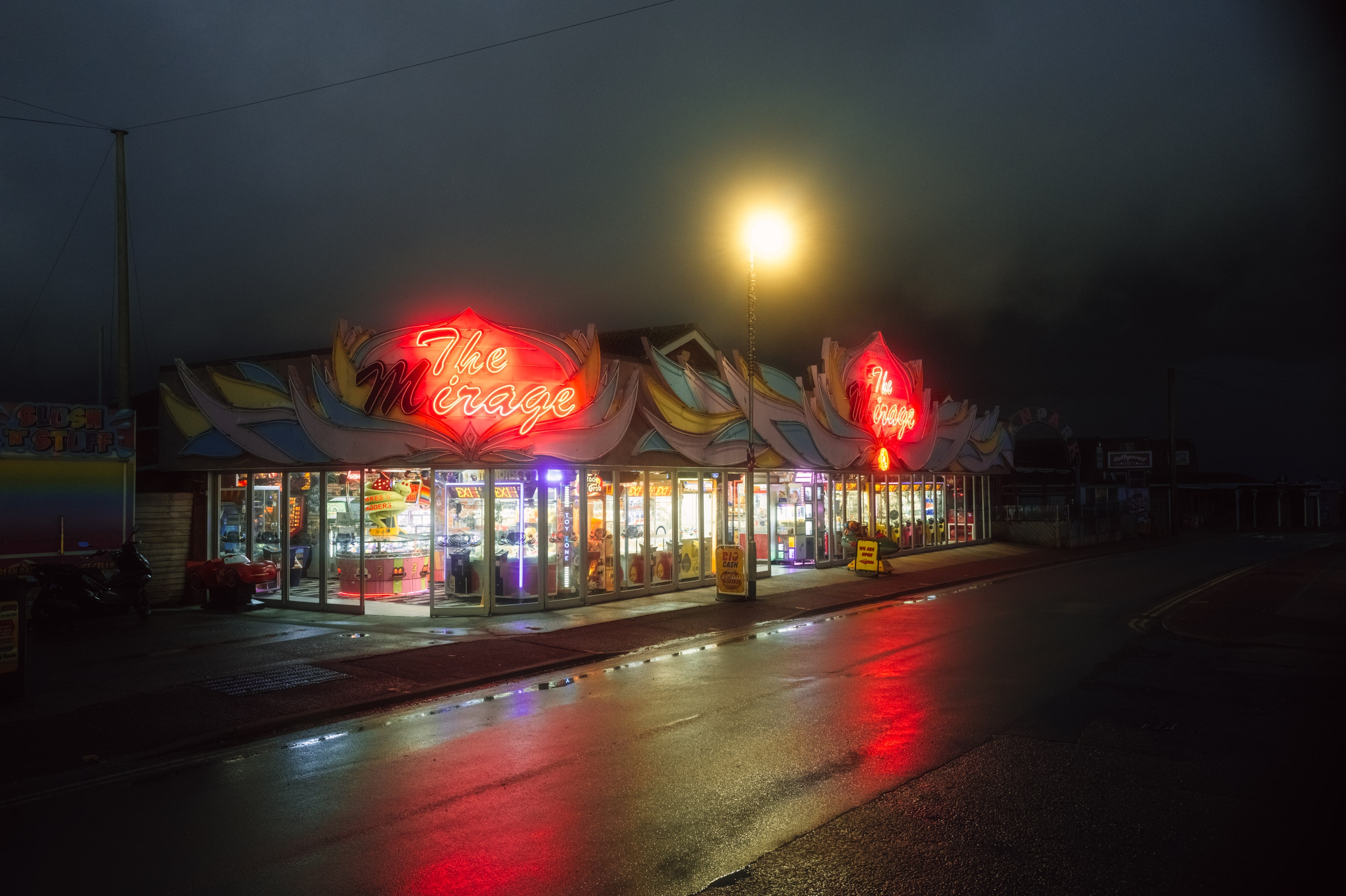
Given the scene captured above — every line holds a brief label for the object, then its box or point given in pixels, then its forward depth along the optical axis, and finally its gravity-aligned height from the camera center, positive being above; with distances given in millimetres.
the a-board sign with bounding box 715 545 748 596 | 19359 -2061
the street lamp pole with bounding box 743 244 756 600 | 19297 -126
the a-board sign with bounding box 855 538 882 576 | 25125 -2311
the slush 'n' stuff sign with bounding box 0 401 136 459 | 16953 +1065
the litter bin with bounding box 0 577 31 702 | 10250 -1727
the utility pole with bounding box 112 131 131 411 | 18281 +3245
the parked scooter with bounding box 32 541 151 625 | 15406 -1870
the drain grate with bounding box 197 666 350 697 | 10980 -2485
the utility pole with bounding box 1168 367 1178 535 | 50531 +609
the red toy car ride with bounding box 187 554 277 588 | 18219 -1797
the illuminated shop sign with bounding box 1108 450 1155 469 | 61719 +746
